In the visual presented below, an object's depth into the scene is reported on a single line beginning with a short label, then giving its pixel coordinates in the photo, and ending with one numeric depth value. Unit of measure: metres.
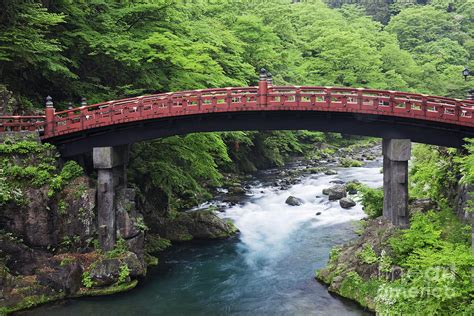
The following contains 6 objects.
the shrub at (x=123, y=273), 21.66
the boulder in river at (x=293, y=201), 35.84
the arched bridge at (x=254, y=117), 21.34
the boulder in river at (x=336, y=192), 35.94
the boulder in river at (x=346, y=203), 34.16
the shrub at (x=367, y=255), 20.50
